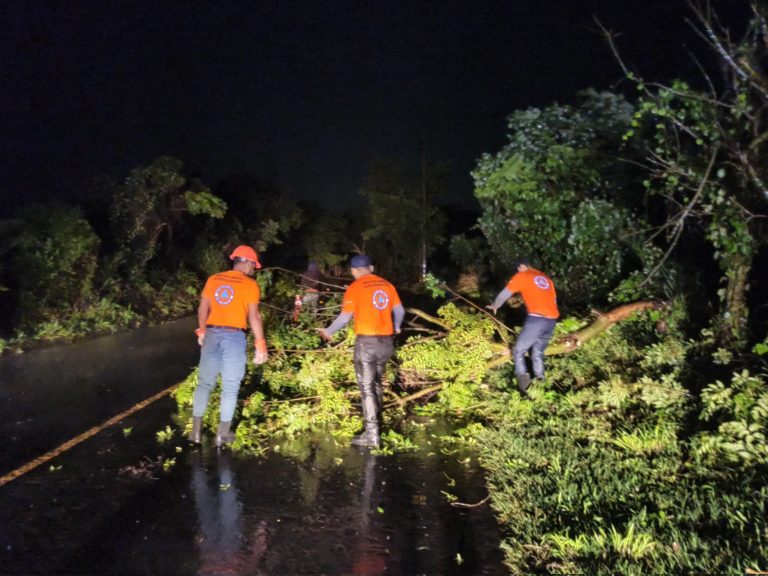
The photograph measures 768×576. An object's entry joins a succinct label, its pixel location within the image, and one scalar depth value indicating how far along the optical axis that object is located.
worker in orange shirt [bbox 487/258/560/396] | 6.80
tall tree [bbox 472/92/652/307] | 7.83
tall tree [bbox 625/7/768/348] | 5.56
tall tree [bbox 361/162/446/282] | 32.00
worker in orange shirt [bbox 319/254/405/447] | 5.73
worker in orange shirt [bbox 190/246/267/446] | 5.48
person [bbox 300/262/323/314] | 8.11
